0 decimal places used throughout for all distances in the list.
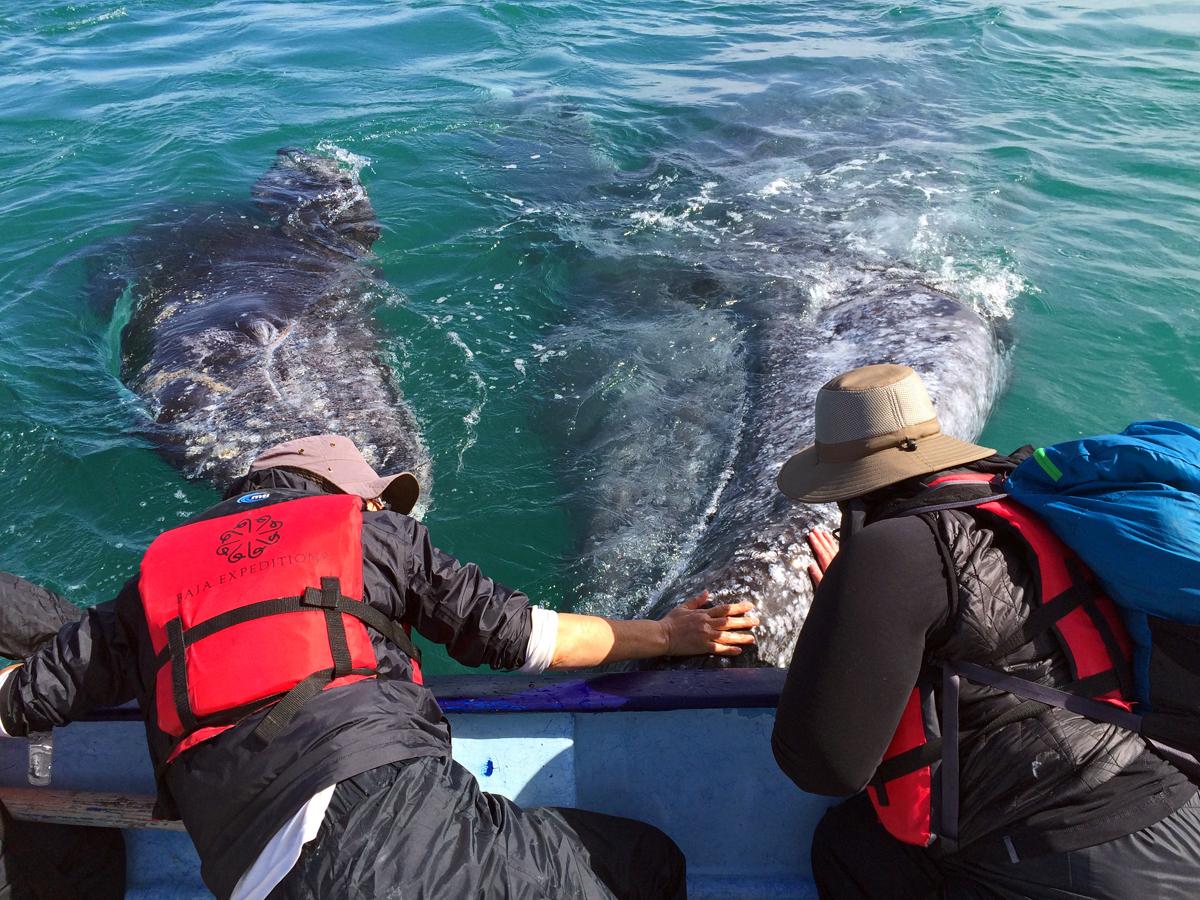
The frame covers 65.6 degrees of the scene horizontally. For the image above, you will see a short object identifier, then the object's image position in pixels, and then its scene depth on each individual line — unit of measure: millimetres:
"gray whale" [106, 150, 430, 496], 7426
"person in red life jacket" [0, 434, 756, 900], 2660
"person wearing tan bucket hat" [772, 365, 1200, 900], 2609
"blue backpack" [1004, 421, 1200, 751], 2438
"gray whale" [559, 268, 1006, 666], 5164
